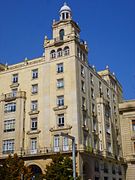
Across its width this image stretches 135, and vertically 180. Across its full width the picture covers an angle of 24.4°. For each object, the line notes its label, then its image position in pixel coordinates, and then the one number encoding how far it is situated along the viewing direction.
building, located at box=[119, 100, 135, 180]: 64.50
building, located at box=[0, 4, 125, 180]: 51.12
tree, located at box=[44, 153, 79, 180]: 43.06
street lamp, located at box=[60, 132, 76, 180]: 27.52
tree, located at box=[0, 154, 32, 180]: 46.97
